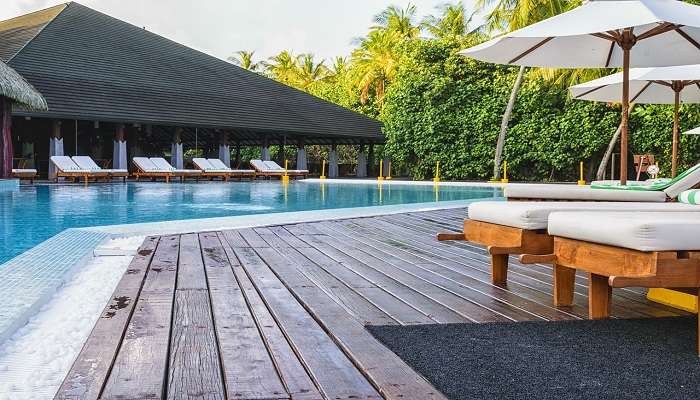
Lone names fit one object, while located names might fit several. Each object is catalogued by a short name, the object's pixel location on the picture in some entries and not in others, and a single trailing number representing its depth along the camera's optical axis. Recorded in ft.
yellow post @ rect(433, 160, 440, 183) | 70.95
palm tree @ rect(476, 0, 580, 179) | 62.75
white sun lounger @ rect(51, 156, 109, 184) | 59.26
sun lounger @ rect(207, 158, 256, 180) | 72.95
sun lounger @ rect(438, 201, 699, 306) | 9.93
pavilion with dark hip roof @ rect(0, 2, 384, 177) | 65.26
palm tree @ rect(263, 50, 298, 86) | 140.36
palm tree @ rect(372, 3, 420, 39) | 103.19
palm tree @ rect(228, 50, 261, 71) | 145.61
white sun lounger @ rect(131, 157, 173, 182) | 67.25
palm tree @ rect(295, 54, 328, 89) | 139.54
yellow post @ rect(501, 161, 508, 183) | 66.14
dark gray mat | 6.30
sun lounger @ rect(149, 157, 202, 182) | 68.39
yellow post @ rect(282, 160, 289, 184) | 71.65
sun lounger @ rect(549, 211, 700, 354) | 7.38
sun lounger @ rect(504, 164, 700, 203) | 14.12
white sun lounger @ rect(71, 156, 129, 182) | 61.72
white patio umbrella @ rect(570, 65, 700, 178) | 24.62
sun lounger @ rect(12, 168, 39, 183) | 58.05
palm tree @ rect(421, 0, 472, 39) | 97.25
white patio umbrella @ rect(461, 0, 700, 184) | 15.12
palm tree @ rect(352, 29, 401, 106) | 95.45
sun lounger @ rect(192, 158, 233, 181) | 71.31
